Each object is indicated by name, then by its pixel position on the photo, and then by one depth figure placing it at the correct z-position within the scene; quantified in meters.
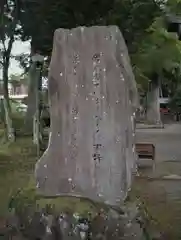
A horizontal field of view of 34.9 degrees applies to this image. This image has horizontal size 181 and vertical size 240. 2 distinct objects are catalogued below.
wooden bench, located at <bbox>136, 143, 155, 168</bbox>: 7.14
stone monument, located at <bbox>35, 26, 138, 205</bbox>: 3.21
